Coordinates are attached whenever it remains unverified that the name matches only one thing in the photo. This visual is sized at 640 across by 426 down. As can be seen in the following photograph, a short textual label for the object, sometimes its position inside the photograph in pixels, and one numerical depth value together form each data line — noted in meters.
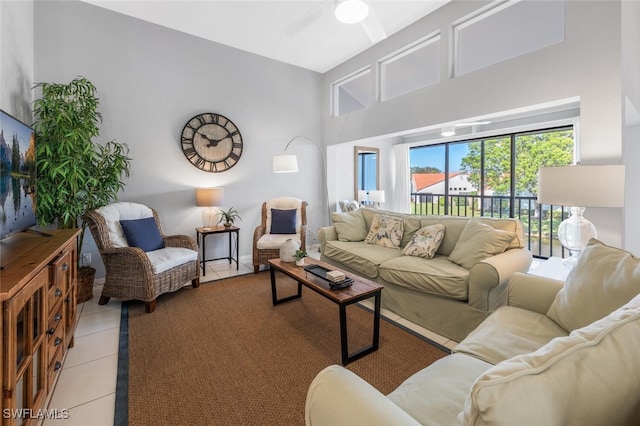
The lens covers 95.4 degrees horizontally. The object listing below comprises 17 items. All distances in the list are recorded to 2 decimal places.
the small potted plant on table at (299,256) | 2.71
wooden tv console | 1.07
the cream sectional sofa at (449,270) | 2.16
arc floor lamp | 4.23
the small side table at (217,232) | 3.81
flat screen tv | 1.54
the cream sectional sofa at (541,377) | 0.53
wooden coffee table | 1.95
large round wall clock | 4.11
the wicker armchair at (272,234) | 3.84
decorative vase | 2.81
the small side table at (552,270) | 2.22
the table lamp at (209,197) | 3.89
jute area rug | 1.59
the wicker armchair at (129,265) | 2.70
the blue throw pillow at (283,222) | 4.21
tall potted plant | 2.71
